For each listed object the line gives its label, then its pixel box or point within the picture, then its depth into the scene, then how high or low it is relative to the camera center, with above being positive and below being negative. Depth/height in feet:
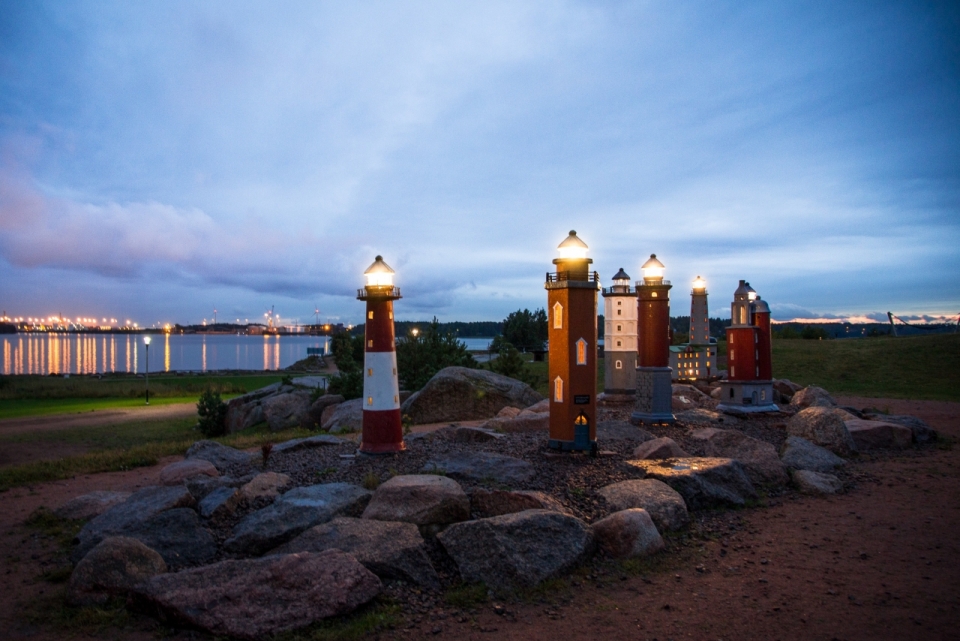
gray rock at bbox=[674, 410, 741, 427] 55.37 -7.41
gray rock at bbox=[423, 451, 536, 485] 31.94 -6.80
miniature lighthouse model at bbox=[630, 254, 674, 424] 53.83 -1.35
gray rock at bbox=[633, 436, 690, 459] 37.58 -6.88
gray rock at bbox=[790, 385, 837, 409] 62.08 -6.55
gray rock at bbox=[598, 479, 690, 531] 28.60 -7.66
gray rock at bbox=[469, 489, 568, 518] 27.55 -7.31
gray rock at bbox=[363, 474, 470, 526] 27.09 -7.19
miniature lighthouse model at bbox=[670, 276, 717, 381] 95.91 -2.20
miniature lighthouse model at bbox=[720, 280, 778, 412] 61.46 -2.52
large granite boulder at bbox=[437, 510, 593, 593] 23.24 -8.07
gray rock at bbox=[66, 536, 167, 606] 22.52 -8.33
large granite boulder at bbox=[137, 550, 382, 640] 19.88 -8.31
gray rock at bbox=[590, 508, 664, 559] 25.75 -8.23
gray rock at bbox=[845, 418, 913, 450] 47.80 -7.90
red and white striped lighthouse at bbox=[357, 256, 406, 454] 39.81 -1.92
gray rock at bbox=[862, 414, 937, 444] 50.21 -7.77
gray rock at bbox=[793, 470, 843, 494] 35.42 -8.55
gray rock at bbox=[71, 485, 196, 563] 26.96 -7.67
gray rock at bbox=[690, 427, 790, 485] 36.86 -7.51
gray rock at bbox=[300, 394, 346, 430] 73.36 -8.12
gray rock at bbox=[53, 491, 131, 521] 32.68 -8.59
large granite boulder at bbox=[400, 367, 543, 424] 63.26 -6.10
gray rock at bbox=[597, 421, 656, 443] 44.39 -6.94
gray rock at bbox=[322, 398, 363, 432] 59.98 -7.72
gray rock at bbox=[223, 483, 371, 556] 26.05 -7.59
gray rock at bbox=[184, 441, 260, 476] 41.09 -8.27
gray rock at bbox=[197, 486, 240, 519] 28.79 -7.54
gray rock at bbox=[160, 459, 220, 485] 37.59 -7.85
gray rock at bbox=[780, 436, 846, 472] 39.68 -7.99
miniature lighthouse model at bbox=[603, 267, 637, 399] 68.49 -0.09
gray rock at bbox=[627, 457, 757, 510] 32.01 -7.60
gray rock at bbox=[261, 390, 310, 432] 74.18 -8.24
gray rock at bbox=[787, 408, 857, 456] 45.14 -7.14
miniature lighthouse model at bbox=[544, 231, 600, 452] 37.35 -0.73
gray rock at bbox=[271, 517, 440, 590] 23.22 -7.92
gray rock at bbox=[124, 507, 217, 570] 25.32 -8.07
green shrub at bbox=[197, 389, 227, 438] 75.36 -9.03
